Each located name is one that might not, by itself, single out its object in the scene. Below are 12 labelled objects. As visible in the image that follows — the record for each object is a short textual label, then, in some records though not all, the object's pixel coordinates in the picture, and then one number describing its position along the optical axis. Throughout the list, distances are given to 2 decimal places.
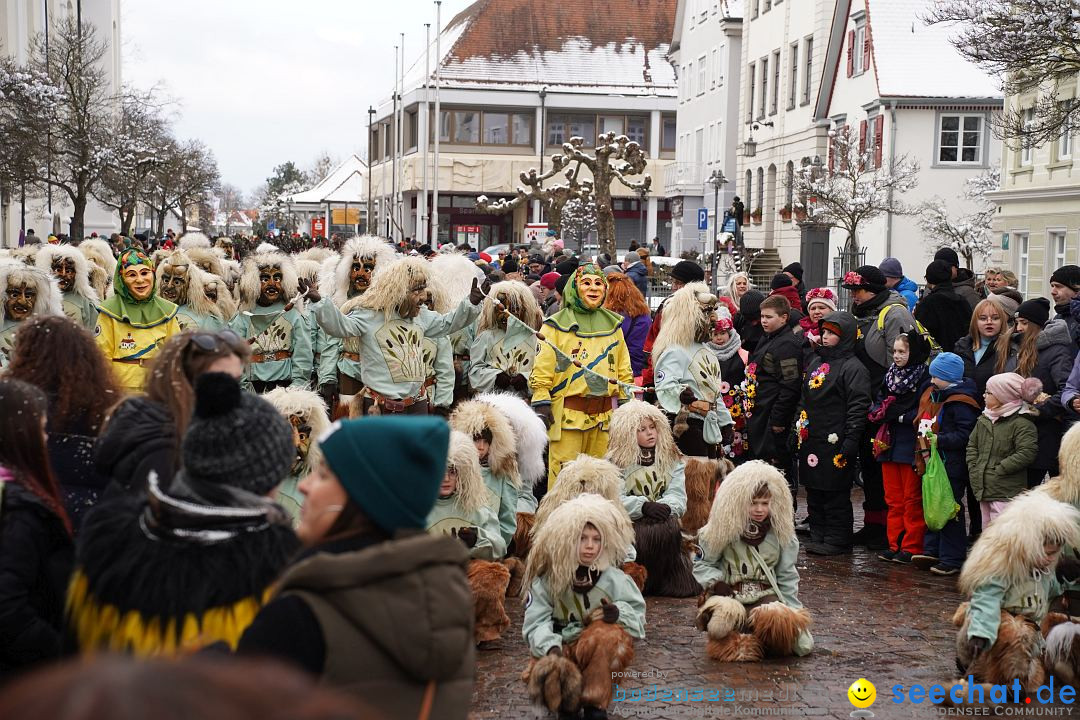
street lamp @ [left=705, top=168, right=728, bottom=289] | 34.40
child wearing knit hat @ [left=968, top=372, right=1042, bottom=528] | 8.30
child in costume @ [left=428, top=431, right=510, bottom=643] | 7.21
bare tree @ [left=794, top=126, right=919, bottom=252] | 32.00
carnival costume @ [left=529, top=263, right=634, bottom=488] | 9.59
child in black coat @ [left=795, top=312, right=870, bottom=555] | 9.75
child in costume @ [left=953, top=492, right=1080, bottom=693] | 6.21
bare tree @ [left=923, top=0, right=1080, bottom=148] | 17.22
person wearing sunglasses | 3.61
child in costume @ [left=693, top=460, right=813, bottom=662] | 6.96
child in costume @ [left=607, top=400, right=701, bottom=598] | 8.31
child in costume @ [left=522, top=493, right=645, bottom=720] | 5.89
